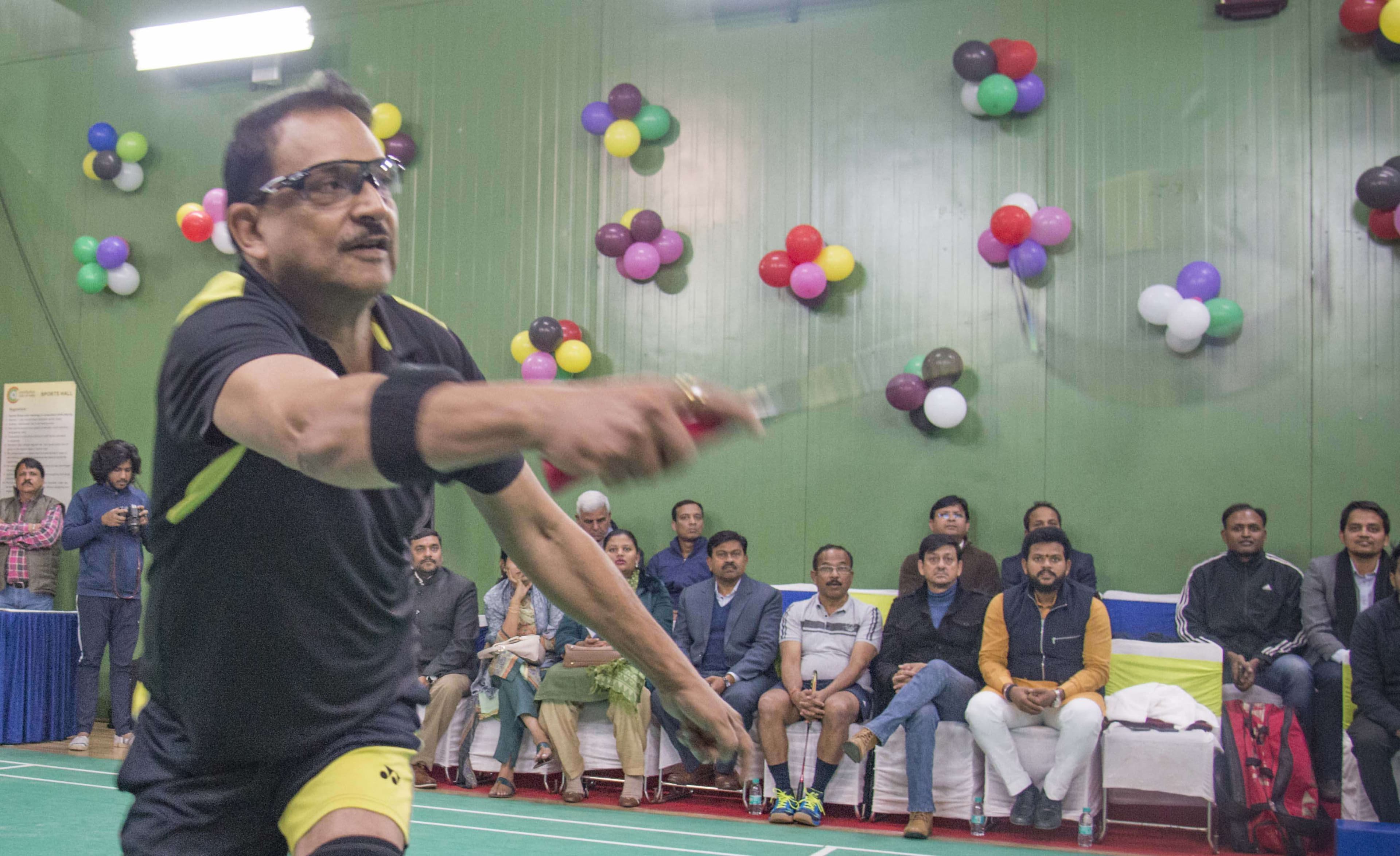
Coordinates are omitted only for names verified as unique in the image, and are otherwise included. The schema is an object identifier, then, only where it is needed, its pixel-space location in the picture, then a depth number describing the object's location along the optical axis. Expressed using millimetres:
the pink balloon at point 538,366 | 9562
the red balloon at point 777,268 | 9234
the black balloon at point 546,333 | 9648
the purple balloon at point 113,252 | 11188
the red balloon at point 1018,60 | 8594
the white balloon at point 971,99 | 8852
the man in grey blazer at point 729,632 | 7512
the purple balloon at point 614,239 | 9680
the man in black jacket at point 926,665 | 6770
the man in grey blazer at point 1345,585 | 7051
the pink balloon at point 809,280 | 9086
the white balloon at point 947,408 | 8664
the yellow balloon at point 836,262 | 9086
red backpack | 6453
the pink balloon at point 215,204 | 10680
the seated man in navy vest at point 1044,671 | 6582
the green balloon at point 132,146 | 11320
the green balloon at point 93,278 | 11367
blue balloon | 11414
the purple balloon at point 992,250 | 8727
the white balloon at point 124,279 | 11297
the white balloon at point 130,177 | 11406
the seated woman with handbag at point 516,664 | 7742
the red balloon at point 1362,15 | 7934
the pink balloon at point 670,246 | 9633
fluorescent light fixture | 10781
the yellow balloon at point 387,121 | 10445
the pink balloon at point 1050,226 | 8547
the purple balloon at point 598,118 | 9883
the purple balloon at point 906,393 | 8703
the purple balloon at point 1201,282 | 8219
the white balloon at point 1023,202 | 8680
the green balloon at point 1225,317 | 8156
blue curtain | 8953
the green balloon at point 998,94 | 8617
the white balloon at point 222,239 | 10469
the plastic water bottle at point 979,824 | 6746
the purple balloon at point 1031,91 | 8672
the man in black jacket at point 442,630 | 8117
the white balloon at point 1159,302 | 8250
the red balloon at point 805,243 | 9102
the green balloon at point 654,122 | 9727
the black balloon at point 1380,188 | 7734
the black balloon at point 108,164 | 11328
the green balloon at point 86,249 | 11352
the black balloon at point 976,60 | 8664
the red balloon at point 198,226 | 10789
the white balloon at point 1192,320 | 8102
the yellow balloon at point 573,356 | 9656
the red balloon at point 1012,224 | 8508
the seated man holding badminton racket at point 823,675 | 7016
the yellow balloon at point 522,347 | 9812
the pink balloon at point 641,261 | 9594
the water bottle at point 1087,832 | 6523
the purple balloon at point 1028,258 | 8562
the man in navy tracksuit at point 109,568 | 9172
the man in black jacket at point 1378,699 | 6230
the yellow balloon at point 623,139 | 9727
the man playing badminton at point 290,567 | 1688
